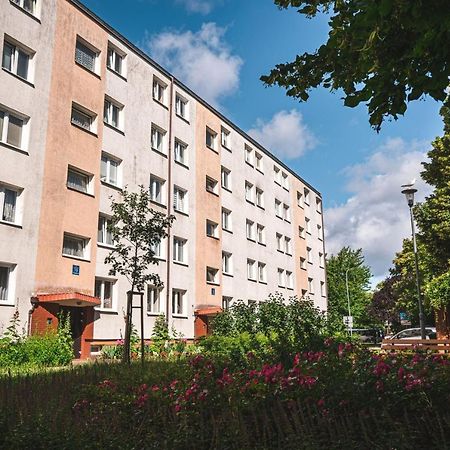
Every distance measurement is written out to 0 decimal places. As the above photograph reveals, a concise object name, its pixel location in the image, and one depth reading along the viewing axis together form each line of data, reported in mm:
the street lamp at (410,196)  20406
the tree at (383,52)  4031
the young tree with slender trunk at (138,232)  15453
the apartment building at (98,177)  18312
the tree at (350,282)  69688
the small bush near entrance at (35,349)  14980
